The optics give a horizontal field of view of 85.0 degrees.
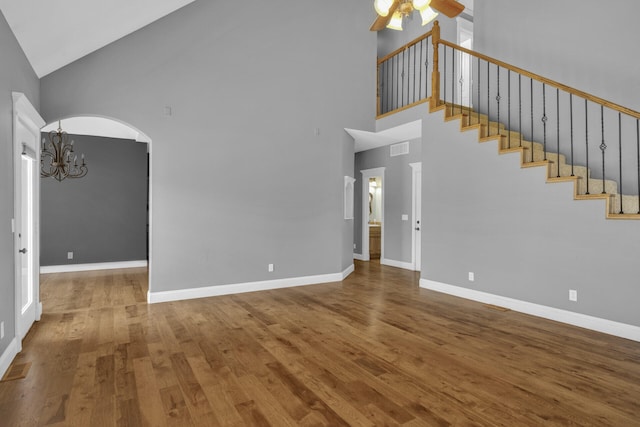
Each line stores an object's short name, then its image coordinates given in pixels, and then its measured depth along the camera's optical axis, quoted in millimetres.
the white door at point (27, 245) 3611
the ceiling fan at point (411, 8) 3469
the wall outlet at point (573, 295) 3943
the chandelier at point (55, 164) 6930
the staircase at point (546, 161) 3740
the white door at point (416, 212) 7367
